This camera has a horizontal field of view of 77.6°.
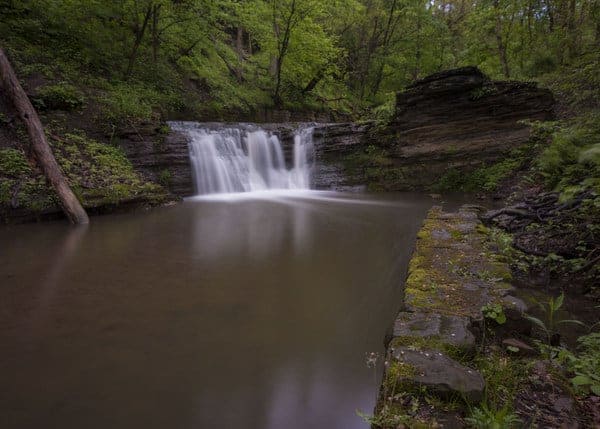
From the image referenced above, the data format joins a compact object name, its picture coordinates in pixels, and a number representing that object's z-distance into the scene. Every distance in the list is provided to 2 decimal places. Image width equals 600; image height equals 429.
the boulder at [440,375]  1.79
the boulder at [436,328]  2.21
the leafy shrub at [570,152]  4.70
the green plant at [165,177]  10.51
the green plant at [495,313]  2.48
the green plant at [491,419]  1.55
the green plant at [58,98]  9.42
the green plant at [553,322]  2.40
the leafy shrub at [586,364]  1.80
